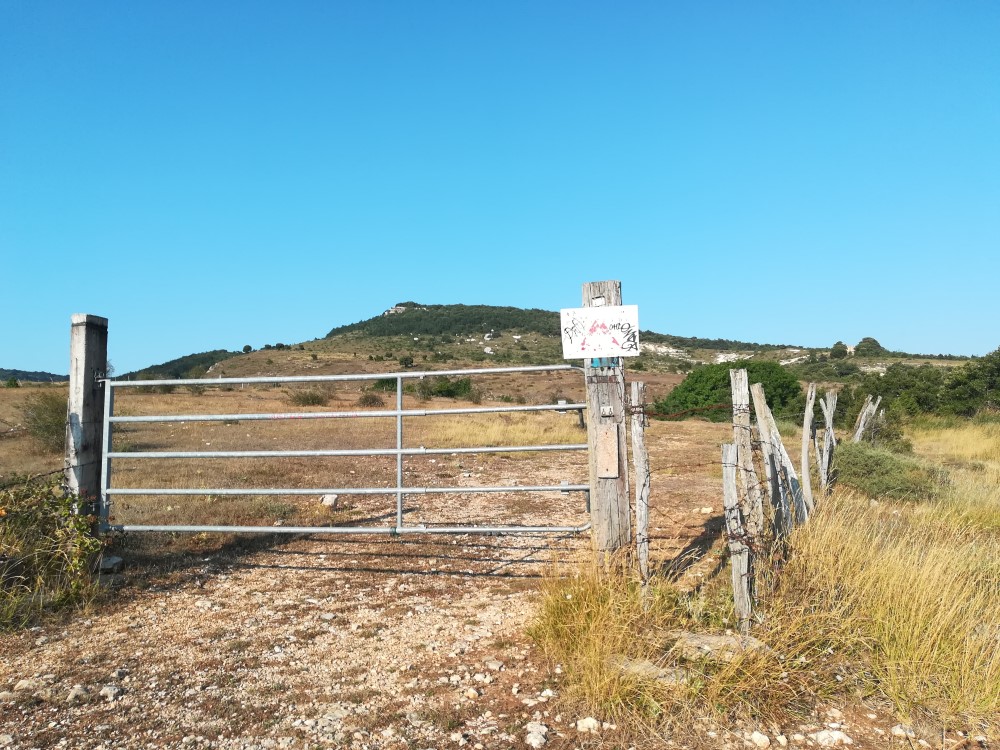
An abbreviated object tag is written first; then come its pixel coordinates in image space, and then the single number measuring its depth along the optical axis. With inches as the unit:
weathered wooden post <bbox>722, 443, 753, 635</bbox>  151.3
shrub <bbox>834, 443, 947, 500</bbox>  362.0
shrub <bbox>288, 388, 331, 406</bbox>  1073.5
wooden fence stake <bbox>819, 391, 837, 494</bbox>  330.6
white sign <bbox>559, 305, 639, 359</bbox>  177.0
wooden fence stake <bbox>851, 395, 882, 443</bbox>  473.7
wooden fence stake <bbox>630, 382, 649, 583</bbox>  165.5
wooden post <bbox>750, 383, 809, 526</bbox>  224.5
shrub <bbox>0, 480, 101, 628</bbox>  189.6
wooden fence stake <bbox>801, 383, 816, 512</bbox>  270.2
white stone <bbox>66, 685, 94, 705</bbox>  140.9
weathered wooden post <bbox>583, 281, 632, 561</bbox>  180.5
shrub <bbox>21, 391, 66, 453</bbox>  600.4
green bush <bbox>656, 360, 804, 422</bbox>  1077.8
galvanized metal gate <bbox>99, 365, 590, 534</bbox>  211.2
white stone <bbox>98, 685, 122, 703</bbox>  142.2
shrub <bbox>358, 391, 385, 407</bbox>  1058.1
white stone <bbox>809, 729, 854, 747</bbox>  123.9
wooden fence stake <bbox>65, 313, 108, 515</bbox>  222.1
